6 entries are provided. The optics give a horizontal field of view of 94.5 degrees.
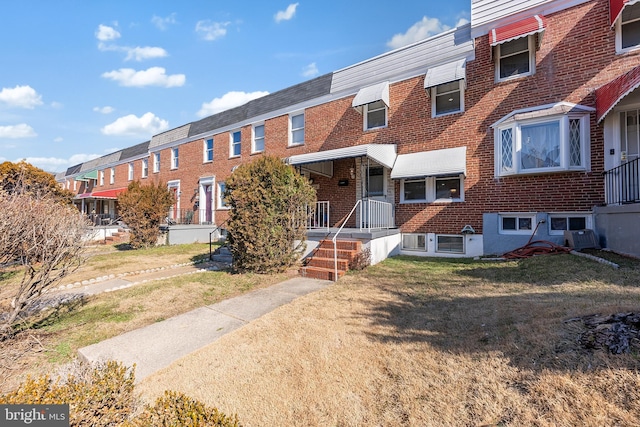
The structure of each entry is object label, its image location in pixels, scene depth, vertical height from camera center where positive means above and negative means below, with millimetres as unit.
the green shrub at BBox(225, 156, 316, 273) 7699 +77
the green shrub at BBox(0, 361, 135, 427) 1941 -1264
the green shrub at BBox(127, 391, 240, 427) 1899 -1309
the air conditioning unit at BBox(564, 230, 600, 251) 7621 -690
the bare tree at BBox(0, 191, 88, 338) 4020 -352
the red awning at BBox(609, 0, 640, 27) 6988 +5071
